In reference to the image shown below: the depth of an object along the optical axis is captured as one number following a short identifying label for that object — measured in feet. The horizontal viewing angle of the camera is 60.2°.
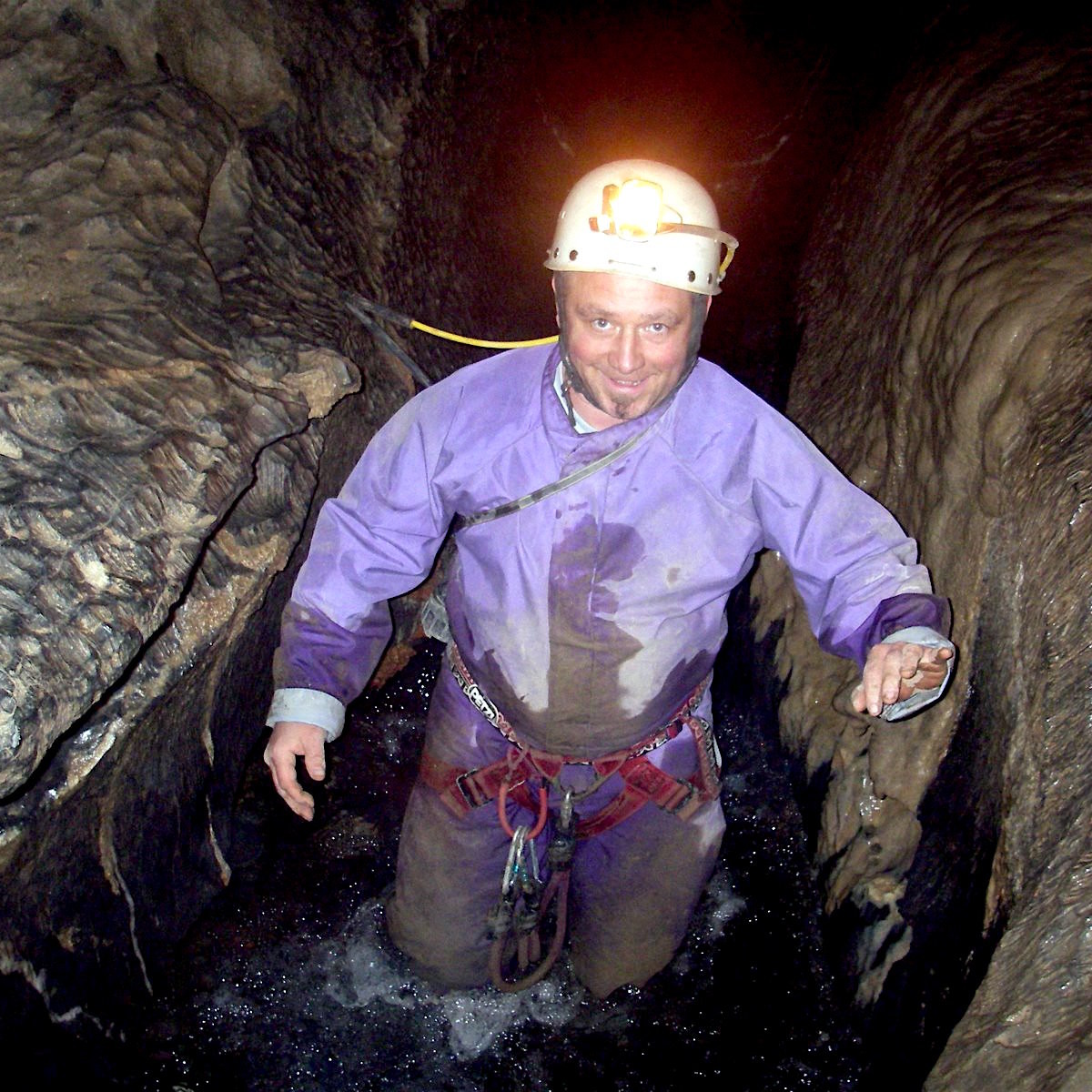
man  6.94
